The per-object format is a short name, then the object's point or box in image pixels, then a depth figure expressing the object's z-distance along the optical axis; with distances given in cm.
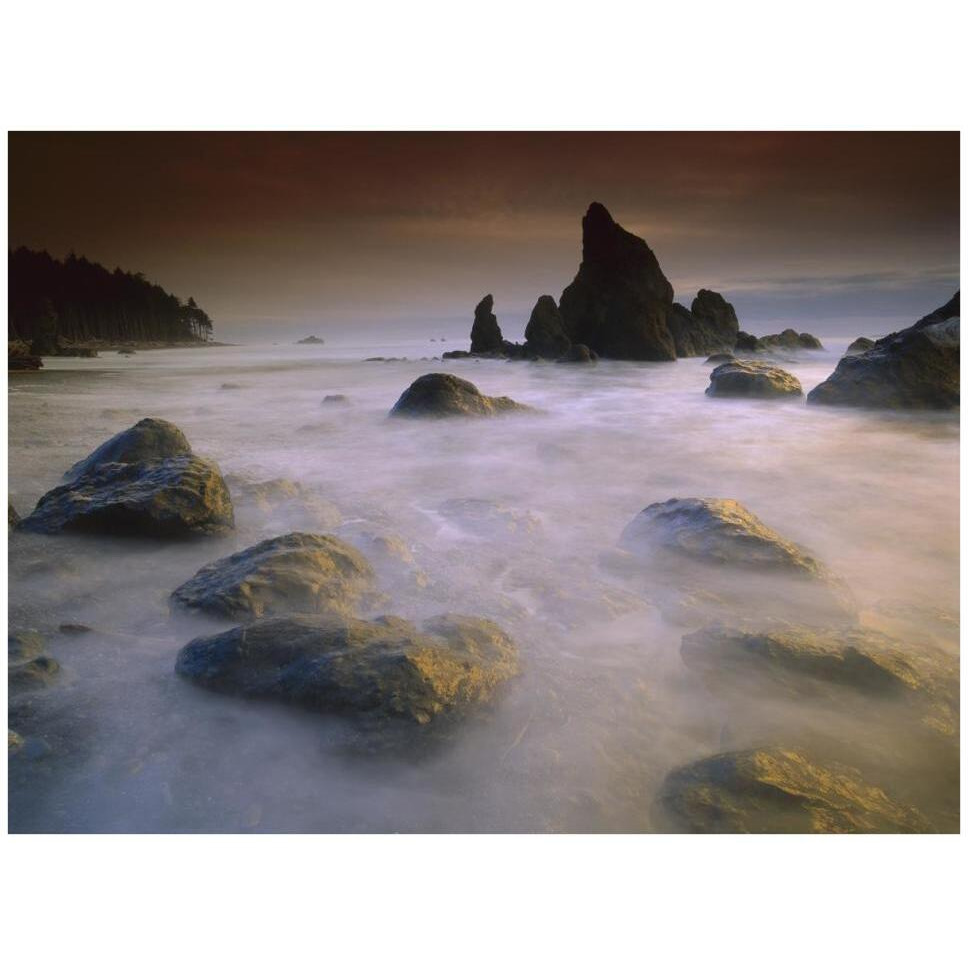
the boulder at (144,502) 421
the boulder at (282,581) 324
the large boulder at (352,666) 242
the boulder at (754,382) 1220
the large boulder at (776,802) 208
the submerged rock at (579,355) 2939
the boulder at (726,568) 345
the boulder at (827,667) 264
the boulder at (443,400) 989
